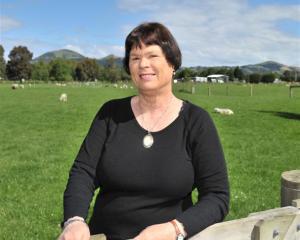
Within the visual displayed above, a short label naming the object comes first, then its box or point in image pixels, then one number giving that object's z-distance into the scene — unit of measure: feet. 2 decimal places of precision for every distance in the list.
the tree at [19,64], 481.05
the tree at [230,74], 574.15
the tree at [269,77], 490.36
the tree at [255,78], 507.71
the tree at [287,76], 505.45
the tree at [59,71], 504.02
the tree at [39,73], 482.78
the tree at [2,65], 465.06
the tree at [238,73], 557.66
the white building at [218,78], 539.29
